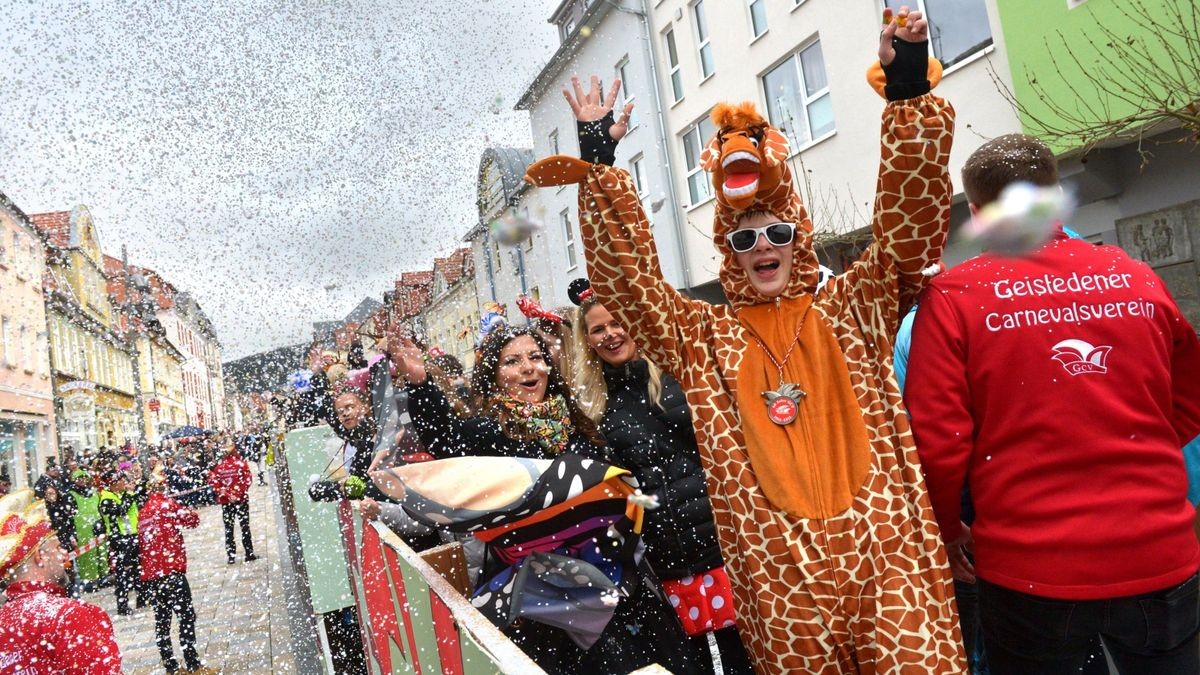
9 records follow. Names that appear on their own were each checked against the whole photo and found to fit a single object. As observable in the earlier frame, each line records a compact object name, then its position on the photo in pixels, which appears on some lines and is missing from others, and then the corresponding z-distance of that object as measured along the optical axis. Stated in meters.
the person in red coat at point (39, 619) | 2.45
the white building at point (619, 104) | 17.22
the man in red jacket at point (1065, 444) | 1.63
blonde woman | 2.48
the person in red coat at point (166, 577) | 6.21
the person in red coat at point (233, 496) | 10.85
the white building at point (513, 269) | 20.09
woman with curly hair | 2.27
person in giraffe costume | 1.67
